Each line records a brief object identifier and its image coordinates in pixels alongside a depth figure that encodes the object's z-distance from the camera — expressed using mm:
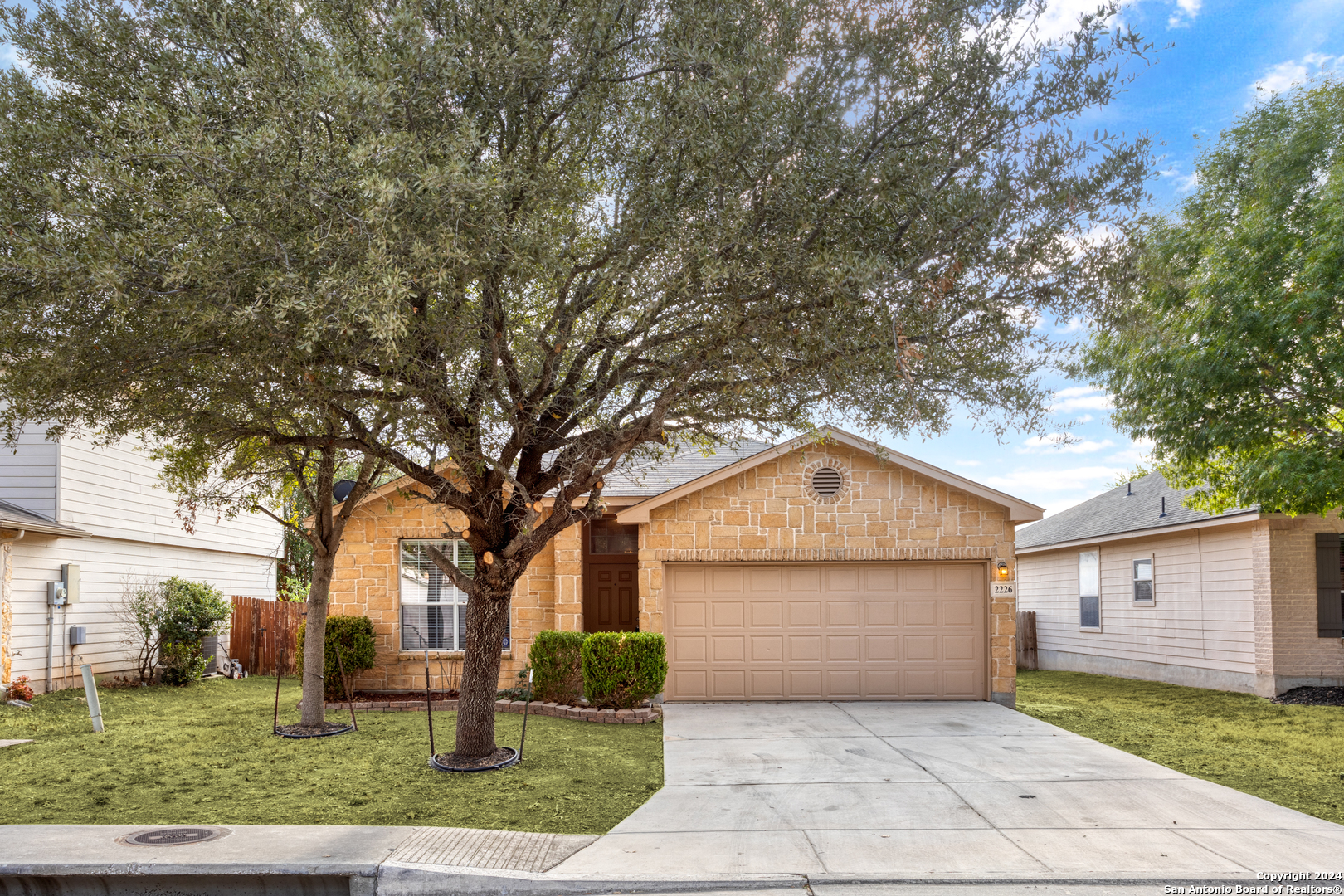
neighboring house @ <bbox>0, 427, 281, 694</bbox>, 14172
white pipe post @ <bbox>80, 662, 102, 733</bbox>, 10680
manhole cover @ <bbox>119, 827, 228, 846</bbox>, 6664
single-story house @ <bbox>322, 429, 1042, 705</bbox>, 14422
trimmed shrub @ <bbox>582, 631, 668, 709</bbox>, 12805
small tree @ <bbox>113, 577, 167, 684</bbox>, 16656
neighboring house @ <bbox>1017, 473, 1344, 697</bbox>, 15234
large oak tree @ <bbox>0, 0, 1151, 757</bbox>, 6434
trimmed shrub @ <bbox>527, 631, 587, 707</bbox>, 13328
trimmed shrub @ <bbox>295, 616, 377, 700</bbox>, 14227
